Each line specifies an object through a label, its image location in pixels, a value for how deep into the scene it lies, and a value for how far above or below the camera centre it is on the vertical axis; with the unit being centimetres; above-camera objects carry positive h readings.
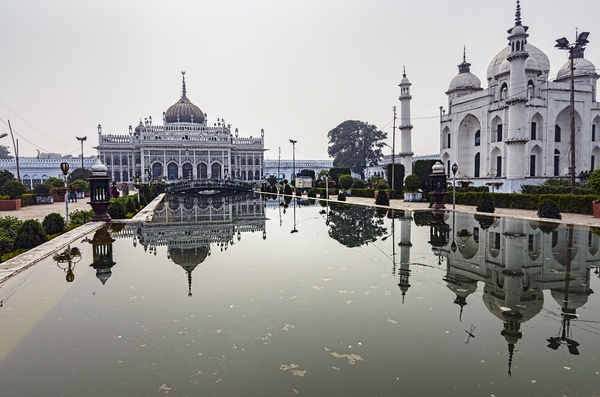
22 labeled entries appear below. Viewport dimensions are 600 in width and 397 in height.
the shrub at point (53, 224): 1123 -97
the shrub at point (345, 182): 3625 +37
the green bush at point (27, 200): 2419 -62
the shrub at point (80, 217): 1388 -101
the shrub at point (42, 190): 2731 -2
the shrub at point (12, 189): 2369 +5
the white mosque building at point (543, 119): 3388 +566
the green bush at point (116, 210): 1499 -81
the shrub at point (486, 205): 1678 -87
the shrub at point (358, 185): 3556 +8
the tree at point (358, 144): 5722 +602
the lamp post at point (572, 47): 1775 +616
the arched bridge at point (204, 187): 4200 +11
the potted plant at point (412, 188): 2570 -18
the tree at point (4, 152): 7994 +778
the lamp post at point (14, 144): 3973 +457
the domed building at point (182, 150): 6247 +612
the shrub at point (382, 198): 2227 -70
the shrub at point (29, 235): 914 -106
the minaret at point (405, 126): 3503 +523
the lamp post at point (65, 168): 1350 +76
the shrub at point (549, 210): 1409 -94
